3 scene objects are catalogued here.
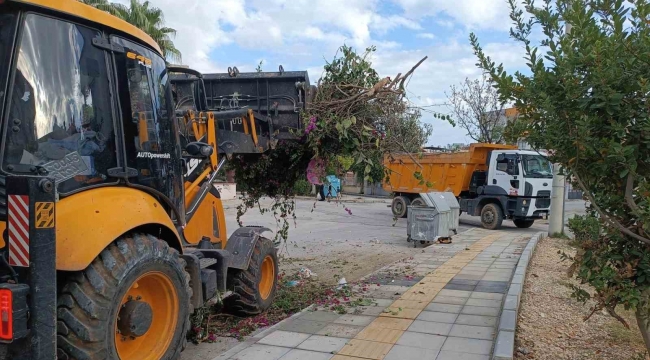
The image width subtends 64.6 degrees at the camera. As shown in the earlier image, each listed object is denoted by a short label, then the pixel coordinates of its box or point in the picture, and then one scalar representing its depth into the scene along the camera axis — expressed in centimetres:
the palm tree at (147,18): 1956
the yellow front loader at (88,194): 286
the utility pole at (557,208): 1409
